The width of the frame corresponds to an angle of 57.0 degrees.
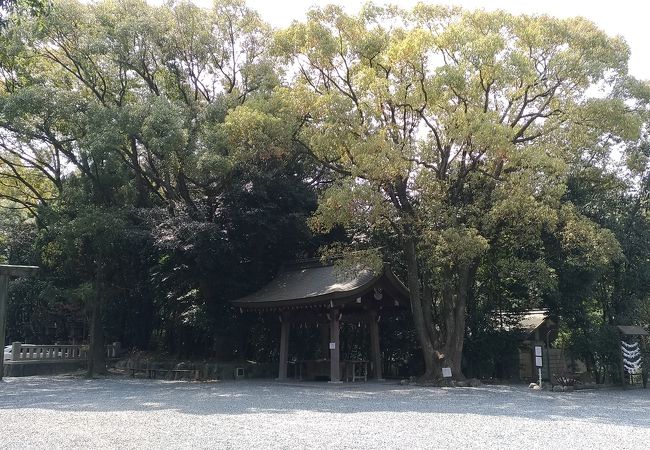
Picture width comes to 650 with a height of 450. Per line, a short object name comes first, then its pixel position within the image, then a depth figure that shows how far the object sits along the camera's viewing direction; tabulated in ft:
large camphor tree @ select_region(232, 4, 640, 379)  46.73
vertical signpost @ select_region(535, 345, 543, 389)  48.23
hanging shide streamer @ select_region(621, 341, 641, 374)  52.34
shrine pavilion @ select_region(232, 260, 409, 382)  52.32
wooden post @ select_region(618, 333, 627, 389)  52.80
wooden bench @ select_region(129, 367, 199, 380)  59.52
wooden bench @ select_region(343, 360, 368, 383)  56.44
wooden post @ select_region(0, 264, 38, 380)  50.67
